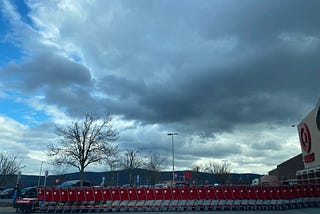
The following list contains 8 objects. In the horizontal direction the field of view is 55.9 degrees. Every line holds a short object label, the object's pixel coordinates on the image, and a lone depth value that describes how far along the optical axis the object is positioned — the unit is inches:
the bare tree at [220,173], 3292.6
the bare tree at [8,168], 2220.0
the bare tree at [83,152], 1221.7
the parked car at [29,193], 857.5
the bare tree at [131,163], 2306.6
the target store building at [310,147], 1244.5
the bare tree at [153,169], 2527.1
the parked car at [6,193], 1811.0
